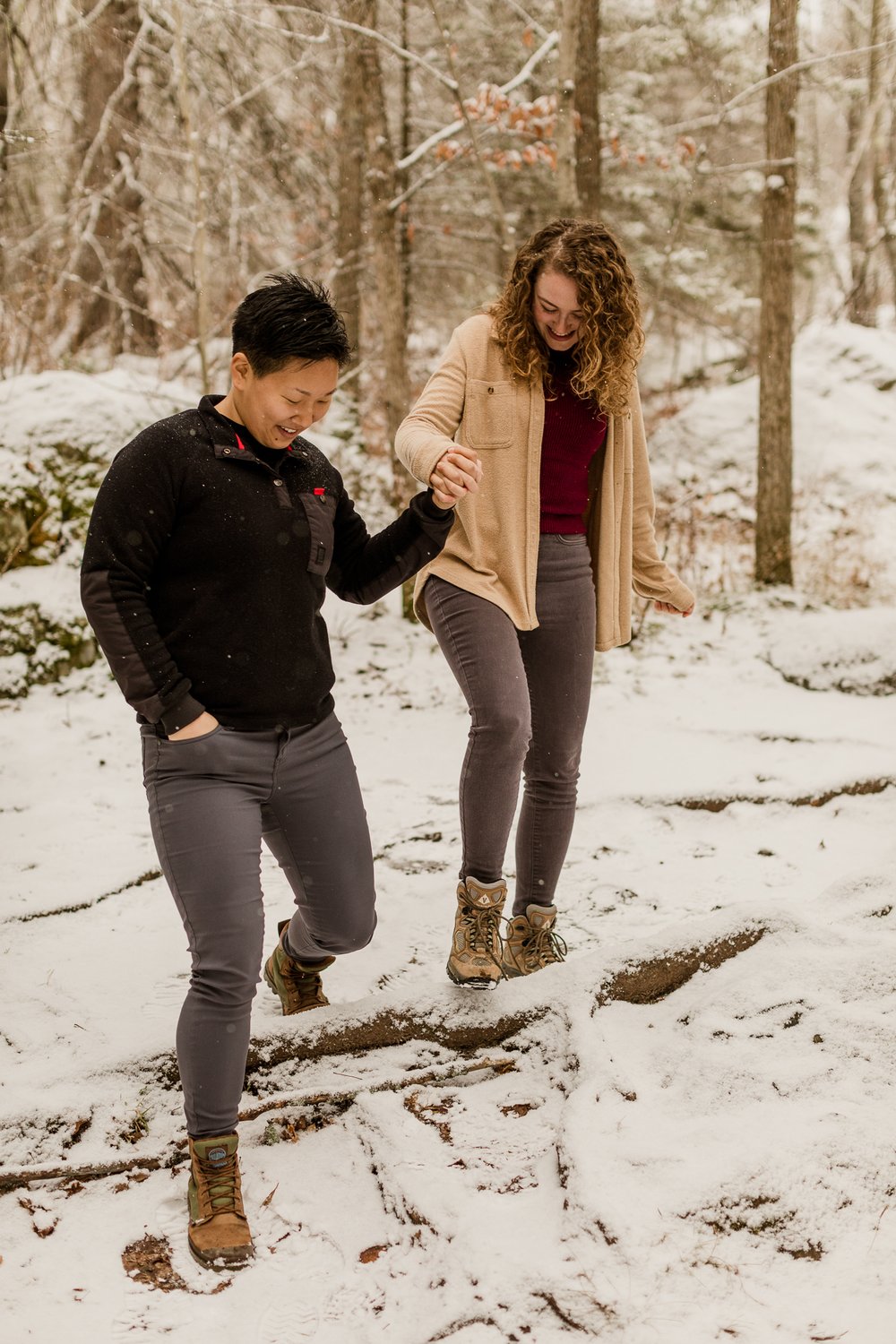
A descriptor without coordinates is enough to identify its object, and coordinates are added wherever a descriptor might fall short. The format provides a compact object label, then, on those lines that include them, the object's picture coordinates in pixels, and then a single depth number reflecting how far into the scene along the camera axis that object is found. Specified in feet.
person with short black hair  7.50
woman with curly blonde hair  9.71
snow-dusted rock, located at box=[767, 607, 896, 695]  22.27
